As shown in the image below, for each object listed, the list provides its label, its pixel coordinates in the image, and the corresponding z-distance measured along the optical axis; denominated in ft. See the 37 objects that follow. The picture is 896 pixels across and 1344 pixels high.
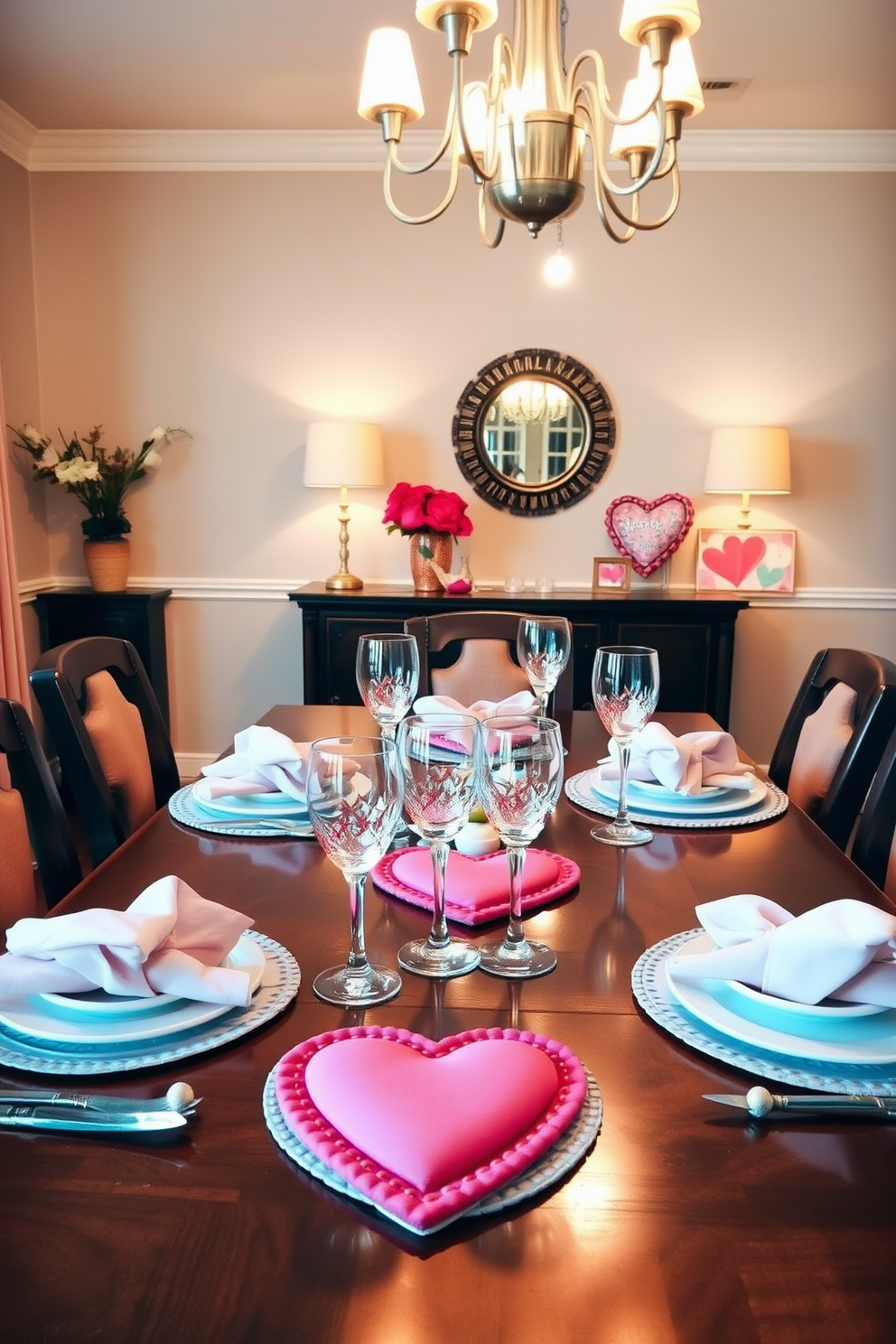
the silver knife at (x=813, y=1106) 2.51
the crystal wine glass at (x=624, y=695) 4.59
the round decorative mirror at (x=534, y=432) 13.62
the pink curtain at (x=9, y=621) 11.66
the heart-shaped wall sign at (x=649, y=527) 13.50
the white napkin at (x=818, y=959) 2.80
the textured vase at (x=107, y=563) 13.60
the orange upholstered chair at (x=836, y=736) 5.56
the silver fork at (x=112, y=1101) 2.49
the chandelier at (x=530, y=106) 5.64
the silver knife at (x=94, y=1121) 2.44
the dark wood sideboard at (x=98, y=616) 13.52
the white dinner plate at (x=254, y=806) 4.93
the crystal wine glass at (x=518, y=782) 3.14
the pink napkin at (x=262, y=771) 5.03
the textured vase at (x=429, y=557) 13.04
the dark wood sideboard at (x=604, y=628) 12.48
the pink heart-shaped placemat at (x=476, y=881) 3.76
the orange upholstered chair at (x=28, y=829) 4.33
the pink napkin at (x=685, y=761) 5.18
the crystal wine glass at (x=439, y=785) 3.10
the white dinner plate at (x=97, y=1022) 2.76
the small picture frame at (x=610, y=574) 13.62
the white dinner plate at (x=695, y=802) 5.04
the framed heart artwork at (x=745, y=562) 13.74
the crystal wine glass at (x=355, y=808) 2.94
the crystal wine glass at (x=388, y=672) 5.25
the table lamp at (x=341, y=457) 12.68
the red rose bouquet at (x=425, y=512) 12.70
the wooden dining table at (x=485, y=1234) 1.87
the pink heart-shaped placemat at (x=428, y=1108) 2.17
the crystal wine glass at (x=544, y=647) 5.67
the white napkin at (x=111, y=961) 2.88
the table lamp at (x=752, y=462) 12.69
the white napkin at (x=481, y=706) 6.09
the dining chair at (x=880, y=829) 4.99
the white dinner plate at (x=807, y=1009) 2.81
